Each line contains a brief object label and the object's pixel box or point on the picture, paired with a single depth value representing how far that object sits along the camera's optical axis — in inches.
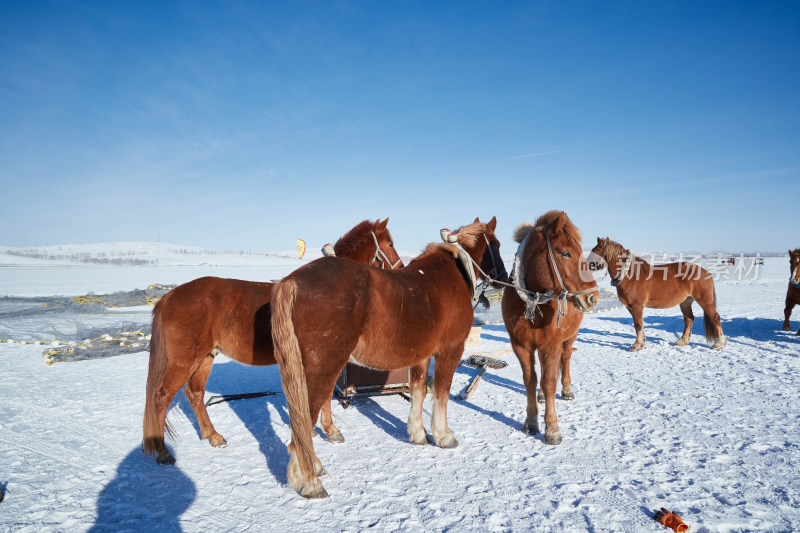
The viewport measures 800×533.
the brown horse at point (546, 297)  148.9
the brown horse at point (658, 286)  328.5
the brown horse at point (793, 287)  350.0
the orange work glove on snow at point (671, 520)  100.0
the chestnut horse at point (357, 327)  118.3
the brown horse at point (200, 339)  143.1
